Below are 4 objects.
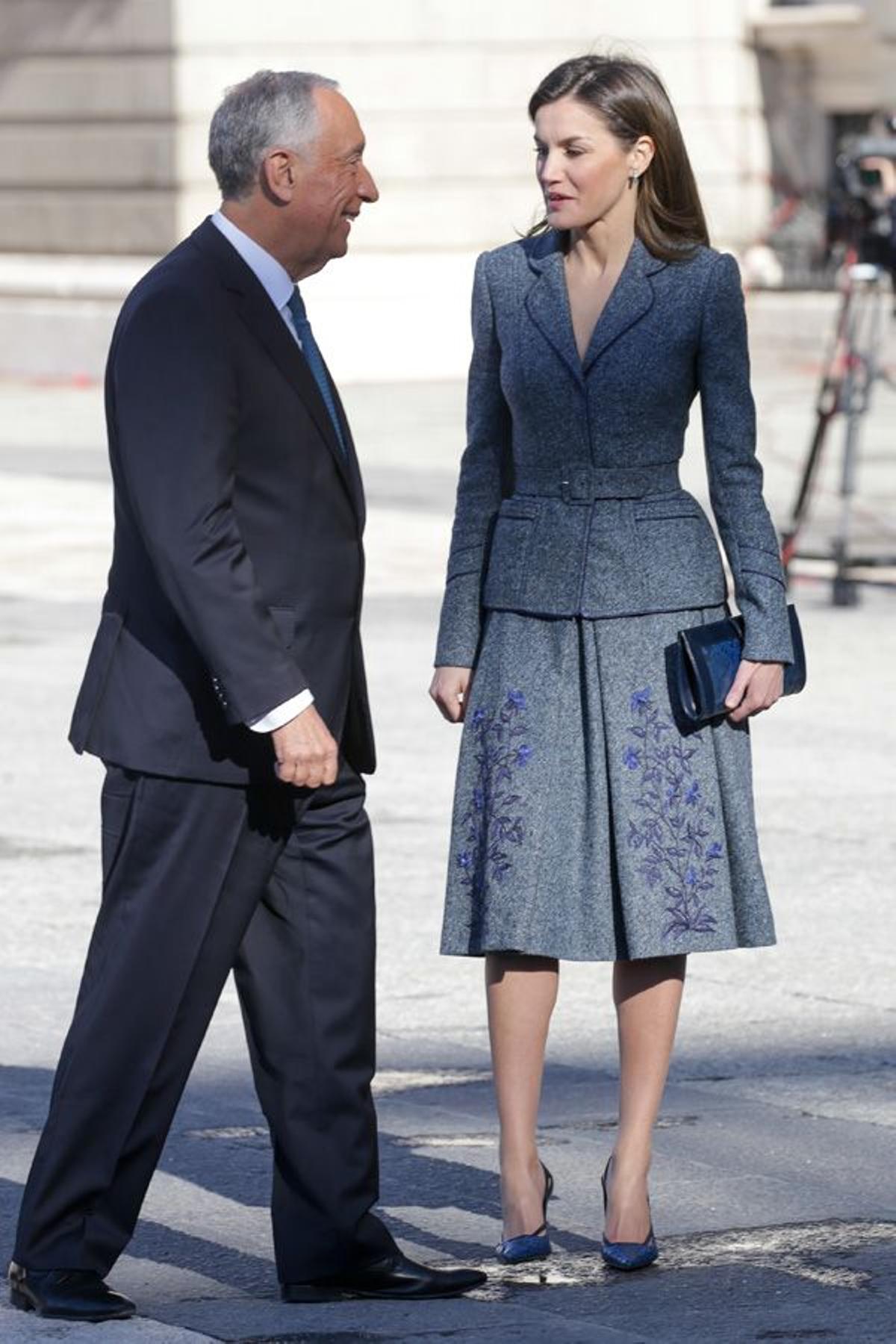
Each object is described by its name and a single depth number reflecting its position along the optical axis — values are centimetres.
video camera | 2512
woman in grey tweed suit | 963
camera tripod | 2620
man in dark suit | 868
